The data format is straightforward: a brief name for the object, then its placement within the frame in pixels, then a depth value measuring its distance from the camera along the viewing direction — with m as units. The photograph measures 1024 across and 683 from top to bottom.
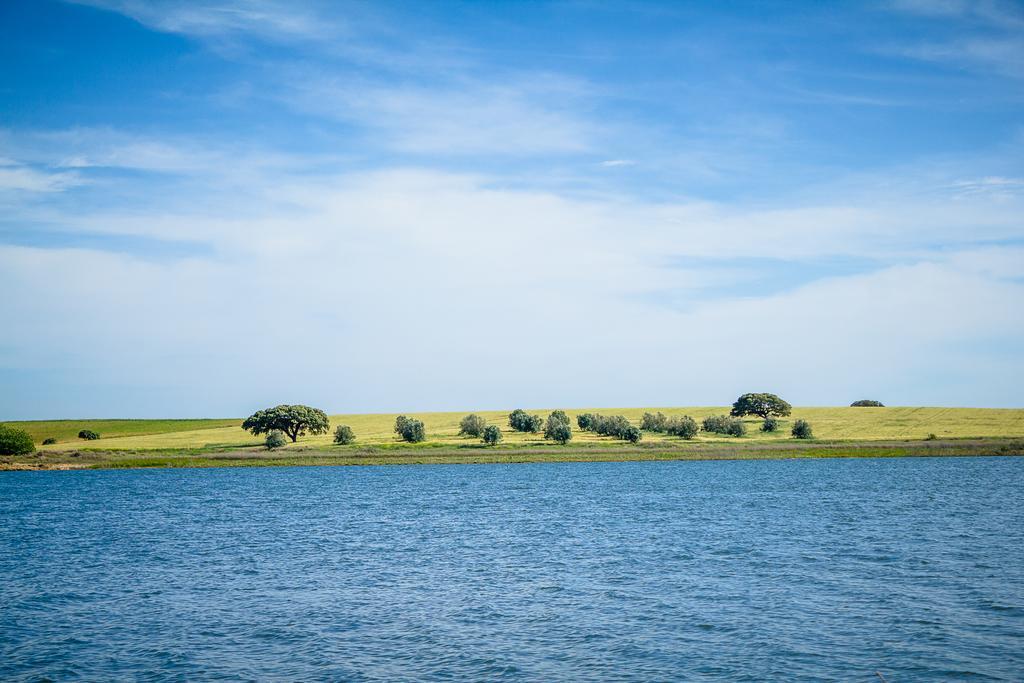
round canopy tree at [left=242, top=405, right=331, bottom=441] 136.12
